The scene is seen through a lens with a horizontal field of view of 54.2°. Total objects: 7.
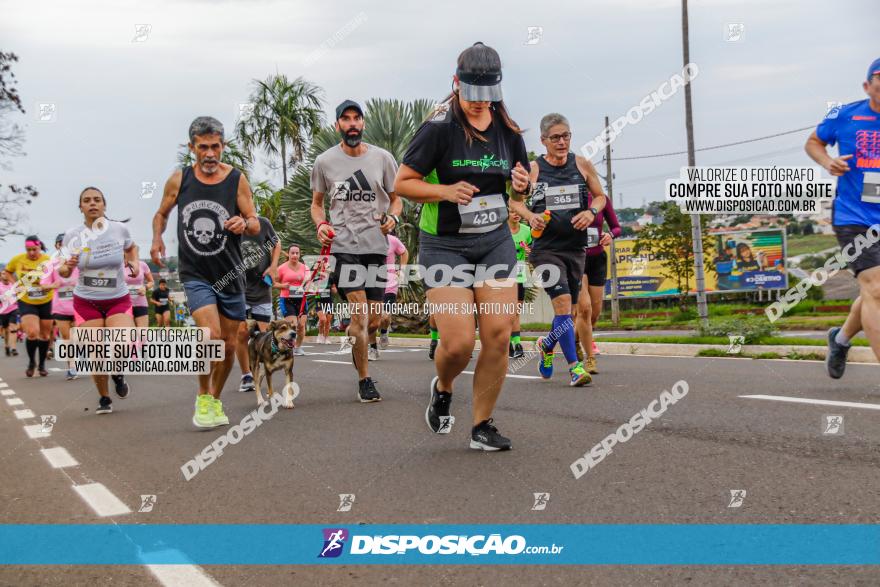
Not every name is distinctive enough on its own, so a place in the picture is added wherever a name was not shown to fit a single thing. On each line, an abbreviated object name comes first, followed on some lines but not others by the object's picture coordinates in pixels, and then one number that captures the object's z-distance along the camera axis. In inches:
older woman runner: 321.1
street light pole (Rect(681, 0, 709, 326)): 677.9
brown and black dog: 319.0
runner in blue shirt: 228.2
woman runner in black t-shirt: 193.8
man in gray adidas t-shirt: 310.5
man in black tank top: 257.6
